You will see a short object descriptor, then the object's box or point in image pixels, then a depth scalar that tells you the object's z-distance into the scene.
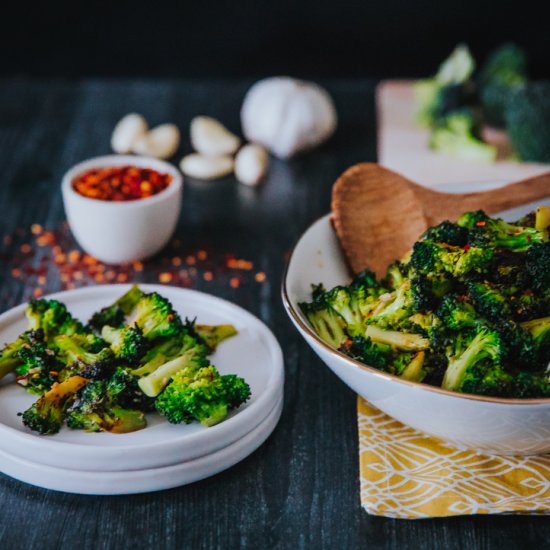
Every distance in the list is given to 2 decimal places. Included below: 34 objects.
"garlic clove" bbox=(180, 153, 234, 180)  0.95
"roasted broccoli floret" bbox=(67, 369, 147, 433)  0.70
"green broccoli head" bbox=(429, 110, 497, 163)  0.97
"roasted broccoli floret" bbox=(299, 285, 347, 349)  0.73
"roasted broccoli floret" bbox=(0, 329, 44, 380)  0.73
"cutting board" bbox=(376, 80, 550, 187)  0.95
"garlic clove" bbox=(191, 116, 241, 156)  0.98
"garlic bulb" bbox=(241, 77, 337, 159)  0.98
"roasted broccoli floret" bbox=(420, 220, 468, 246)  0.74
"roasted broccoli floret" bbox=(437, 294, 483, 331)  0.70
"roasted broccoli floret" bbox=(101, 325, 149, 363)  0.72
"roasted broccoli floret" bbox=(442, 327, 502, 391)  0.68
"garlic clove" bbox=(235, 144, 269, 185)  0.94
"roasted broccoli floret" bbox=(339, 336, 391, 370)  0.71
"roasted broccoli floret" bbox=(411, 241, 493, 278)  0.72
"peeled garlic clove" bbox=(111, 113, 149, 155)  0.98
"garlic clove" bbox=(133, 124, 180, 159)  0.98
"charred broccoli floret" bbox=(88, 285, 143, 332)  0.76
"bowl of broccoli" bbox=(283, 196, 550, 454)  0.65
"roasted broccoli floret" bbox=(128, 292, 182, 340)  0.74
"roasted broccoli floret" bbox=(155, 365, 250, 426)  0.70
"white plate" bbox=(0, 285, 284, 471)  0.68
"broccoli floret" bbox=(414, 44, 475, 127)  1.02
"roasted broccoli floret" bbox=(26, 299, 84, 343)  0.75
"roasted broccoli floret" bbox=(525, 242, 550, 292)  0.71
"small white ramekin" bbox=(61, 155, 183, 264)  0.83
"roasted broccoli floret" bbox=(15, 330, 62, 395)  0.72
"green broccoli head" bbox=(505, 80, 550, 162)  0.96
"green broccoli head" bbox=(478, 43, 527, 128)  1.02
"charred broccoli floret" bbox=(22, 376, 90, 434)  0.70
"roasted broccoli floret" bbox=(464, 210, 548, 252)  0.73
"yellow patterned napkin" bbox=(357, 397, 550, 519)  0.69
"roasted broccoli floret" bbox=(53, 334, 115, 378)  0.72
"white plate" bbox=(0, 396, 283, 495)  0.68
